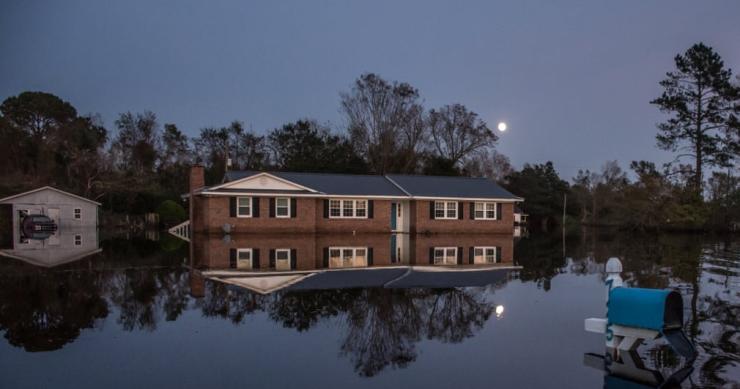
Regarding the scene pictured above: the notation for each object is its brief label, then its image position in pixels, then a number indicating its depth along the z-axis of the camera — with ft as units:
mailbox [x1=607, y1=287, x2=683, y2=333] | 18.43
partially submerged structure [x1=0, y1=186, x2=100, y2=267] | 81.92
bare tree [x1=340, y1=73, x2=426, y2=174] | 157.69
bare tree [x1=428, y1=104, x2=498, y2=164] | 170.30
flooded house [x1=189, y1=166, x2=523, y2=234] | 90.07
